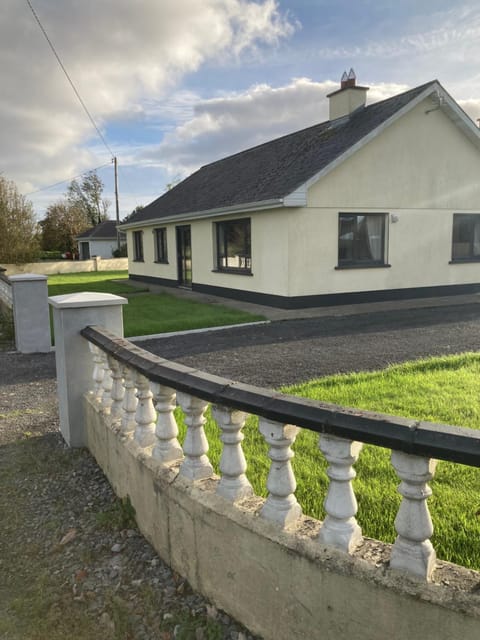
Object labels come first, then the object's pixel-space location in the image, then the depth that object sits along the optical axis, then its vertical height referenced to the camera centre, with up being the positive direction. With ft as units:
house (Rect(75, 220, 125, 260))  150.92 +4.49
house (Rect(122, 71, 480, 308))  40.98 +3.68
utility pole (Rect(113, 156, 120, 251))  127.75 +18.44
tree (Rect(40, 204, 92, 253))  168.55 +10.60
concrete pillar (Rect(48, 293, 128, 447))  13.50 -2.42
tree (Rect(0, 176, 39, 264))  94.38 +6.45
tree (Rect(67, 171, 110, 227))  203.51 +25.42
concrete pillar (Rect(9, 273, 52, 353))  27.27 -3.32
